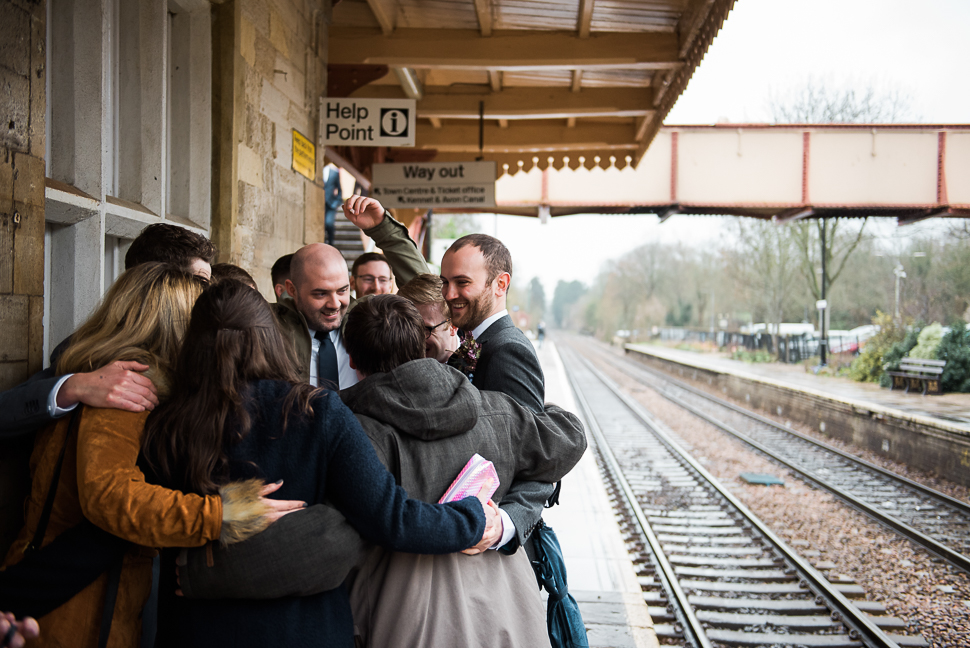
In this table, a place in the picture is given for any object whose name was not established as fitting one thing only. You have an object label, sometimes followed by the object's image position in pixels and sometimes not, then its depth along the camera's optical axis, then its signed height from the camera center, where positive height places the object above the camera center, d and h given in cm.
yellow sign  448 +115
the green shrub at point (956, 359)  1485 -100
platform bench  1502 -143
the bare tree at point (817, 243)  2517 +305
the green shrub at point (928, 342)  1591 -64
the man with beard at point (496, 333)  195 -7
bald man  277 +1
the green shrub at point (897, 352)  1662 -94
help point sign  488 +148
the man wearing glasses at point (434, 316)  247 -1
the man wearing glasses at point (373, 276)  392 +23
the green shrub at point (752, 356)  2738 -179
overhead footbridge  1258 +283
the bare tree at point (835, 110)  2570 +880
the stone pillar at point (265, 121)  344 +117
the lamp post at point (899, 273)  2612 +183
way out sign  657 +137
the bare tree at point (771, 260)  2903 +265
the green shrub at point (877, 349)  1770 -92
